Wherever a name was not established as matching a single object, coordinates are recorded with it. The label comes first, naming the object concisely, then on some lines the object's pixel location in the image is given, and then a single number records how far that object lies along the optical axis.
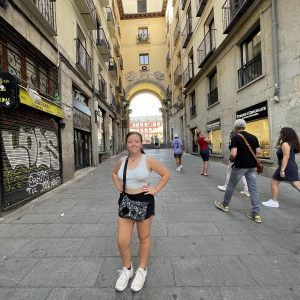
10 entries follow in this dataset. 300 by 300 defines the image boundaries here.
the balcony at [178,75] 25.72
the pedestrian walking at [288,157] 4.89
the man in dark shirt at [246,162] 4.44
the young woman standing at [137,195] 2.56
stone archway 36.03
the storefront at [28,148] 5.50
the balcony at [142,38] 34.62
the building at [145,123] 104.66
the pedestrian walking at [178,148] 11.59
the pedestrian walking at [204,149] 9.78
